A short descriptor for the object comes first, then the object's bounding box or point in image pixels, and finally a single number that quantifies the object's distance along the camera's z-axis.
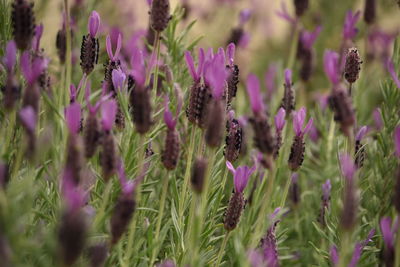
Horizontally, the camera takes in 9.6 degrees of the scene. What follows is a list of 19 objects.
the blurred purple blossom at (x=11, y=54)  1.59
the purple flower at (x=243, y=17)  2.01
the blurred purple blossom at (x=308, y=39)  1.95
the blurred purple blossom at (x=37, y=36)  1.70
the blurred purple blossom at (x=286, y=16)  1.96
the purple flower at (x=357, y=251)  1.61
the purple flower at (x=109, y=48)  1.65
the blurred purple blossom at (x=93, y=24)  1.66
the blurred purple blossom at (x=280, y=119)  1.65
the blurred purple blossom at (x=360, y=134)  1.70
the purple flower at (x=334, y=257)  1.62
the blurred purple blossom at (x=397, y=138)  1.57
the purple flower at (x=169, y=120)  1.58
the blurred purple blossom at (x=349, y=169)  1.55
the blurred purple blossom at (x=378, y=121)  1.87
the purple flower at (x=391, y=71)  1.66
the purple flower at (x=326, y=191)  1.77
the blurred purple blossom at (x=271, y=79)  2.05
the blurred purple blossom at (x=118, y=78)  1.63
